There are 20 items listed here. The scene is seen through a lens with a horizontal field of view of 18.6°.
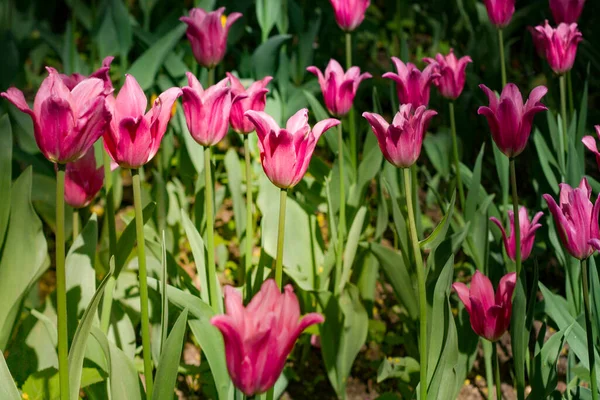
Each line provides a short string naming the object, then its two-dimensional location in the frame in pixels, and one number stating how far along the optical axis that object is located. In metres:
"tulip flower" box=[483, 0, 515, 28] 1.61
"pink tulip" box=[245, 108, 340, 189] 1.29
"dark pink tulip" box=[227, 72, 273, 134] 1.43
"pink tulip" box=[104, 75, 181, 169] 1.29
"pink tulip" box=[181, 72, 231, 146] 1.34
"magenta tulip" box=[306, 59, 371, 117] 1.51
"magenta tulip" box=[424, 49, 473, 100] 1.55
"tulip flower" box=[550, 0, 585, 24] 1.63
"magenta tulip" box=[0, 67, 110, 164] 1.25
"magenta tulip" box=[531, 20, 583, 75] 1.56
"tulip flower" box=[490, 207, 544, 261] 1.43
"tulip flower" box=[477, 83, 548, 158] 1.38
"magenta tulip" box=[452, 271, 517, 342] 1.39
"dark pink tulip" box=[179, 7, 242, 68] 1.53
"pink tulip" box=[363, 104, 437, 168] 1.33
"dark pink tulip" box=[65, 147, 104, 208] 1.46
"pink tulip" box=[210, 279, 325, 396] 1.19
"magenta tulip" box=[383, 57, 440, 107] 1.47
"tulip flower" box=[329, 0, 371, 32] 1.61
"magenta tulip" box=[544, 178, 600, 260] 1.33
